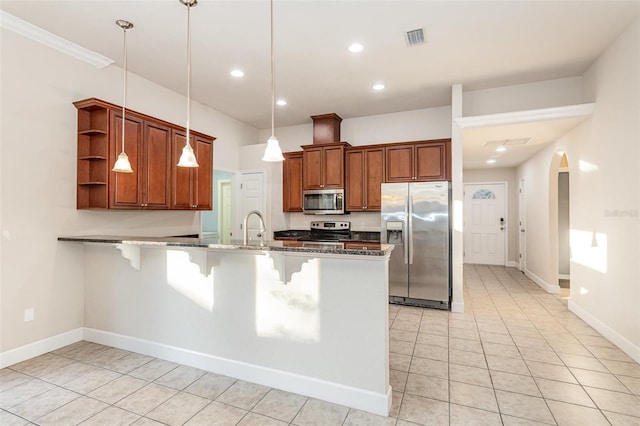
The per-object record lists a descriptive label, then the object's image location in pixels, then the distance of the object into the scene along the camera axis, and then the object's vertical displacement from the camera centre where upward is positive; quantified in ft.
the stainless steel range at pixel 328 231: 17.58 -0.97
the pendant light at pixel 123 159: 8.91 +1.57
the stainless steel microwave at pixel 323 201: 17.29 +0.75
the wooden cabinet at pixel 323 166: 17.22 +2.71
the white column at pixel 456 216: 14.02 -0.07
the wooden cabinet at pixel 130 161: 10.29 +1.88
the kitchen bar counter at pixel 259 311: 6.90 -2.49
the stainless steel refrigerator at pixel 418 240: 14.49 -1.20
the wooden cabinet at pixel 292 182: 18.66 +1.93
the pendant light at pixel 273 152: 7.64 +1.52
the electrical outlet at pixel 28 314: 9.46 -3.01
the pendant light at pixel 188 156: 8.04 +1.50
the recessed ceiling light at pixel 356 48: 10.52 +5.65
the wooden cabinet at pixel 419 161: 15.24 +2.66
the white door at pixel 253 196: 18.52 +1.09
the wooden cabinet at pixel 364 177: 16.62 +1.98
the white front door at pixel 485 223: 25.41 -0.72
